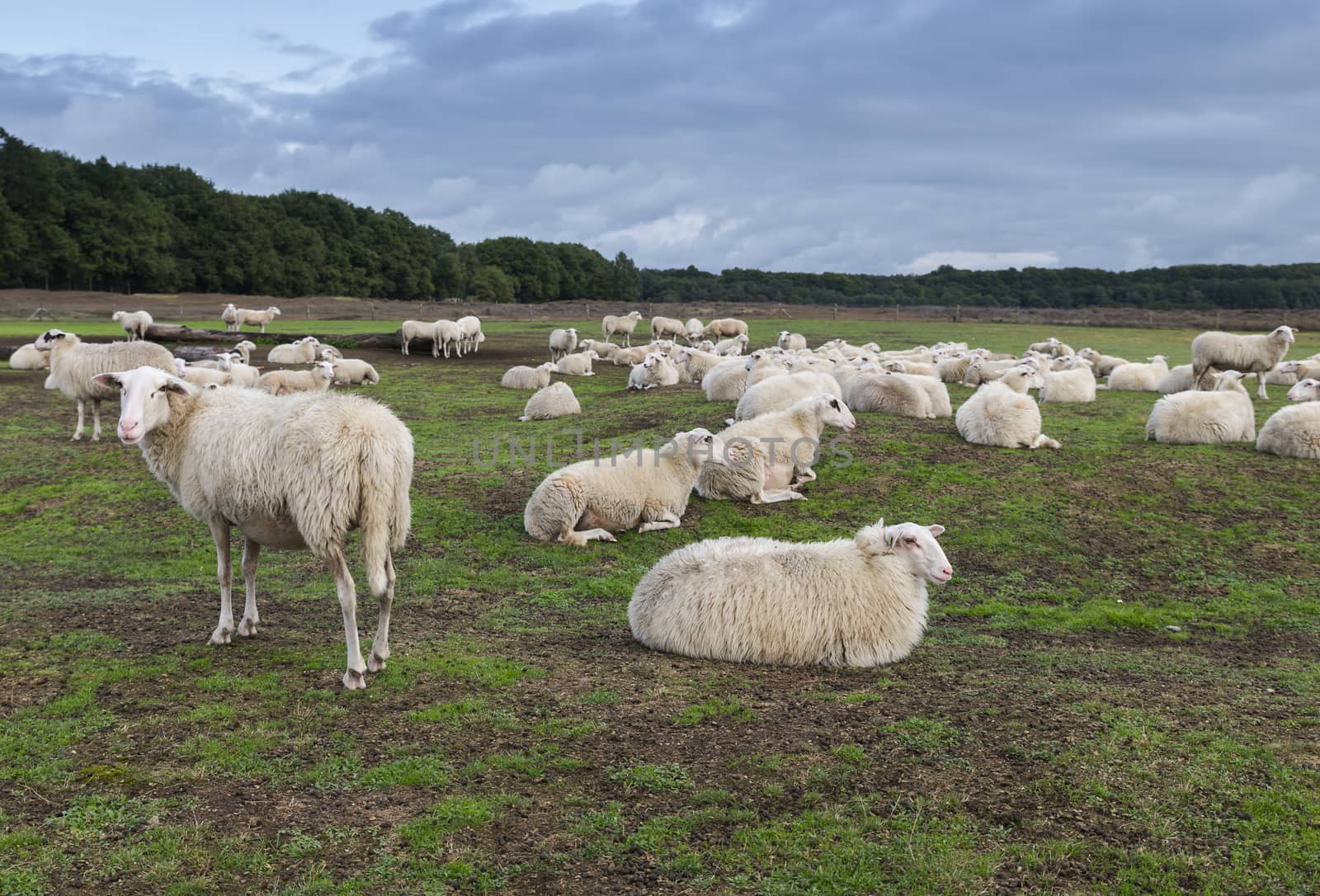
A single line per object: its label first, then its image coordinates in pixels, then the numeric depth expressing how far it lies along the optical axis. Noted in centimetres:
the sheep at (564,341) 3391
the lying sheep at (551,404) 1988
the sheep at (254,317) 4912
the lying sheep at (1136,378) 2408
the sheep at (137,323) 3556
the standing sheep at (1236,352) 2117
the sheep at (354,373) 2642
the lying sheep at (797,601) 747
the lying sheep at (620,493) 1140
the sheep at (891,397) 1759
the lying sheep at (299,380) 2117
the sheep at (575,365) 2973
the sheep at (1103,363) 2875
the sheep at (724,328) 4384
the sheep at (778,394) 1581
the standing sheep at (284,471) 670
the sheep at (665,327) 4406
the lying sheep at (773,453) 1283
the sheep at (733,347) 3219
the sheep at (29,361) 2848
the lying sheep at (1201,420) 1509
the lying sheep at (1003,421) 1452
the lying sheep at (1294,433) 1377
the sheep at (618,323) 4159
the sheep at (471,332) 3577
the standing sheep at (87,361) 1845
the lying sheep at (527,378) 2570
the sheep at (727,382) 1980
